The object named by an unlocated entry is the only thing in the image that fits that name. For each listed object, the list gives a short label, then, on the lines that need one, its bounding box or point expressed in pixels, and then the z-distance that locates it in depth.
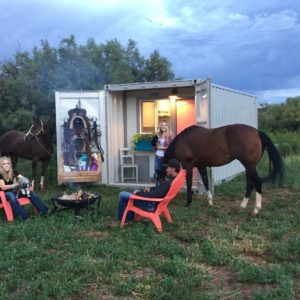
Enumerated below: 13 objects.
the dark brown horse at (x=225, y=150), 7.27
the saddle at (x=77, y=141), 9.70
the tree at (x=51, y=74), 15.28
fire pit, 6.38
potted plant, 11.01
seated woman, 6.49
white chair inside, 11.12
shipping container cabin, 9.50
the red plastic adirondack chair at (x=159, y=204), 5.71
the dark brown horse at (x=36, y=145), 9.95
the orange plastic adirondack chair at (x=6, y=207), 6.46
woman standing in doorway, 8.84
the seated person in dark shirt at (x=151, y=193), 5.78
